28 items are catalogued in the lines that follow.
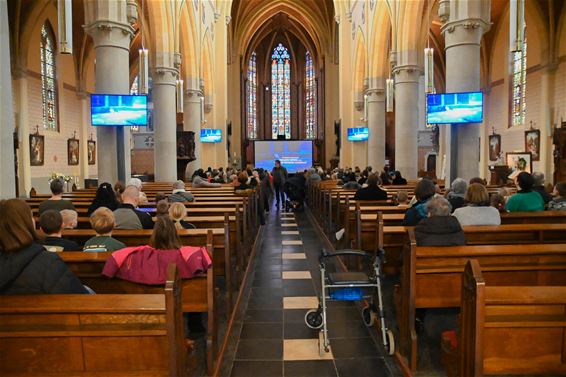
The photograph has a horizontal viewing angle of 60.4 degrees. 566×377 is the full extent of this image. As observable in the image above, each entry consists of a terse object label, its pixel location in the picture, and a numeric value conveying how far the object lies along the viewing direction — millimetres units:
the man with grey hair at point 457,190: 6775
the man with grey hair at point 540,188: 8074
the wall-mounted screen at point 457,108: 9852
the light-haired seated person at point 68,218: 4934
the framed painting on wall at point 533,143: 19750
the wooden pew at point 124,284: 3850
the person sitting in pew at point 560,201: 7064
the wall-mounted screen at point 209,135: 22980
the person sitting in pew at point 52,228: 4078
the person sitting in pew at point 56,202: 6344
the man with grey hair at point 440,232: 4266
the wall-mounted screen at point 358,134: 21391
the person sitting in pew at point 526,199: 6902
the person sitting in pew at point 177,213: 5606
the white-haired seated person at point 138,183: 7898
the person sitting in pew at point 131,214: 5699
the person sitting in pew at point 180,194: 8533
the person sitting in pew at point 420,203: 5625
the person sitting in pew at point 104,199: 6770
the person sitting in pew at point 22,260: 2855
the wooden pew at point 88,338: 2562
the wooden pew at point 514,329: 2580
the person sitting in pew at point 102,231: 4336
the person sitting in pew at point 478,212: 5418
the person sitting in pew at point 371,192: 9289
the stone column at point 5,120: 5895
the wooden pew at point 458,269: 3891
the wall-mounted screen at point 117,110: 10008
